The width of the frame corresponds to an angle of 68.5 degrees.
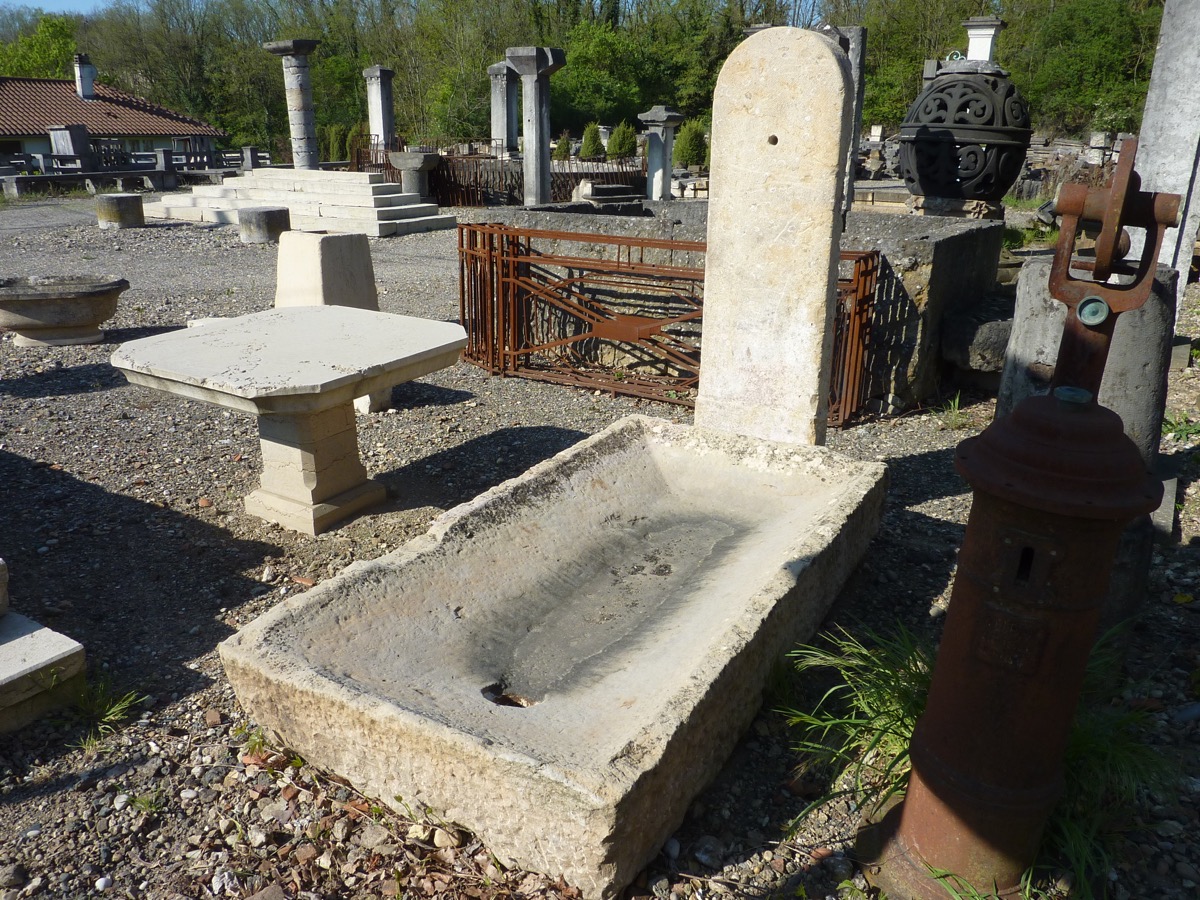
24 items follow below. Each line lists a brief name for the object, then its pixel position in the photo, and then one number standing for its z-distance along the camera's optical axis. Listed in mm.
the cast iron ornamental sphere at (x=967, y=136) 8078
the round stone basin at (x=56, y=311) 6992
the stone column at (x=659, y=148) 15648
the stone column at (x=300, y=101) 16219
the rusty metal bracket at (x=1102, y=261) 1735
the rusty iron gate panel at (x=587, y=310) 6031
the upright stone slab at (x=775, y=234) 3729
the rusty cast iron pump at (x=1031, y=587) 1723
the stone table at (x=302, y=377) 3568
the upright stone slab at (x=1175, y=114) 5793
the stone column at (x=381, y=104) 19625
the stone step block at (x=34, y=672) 2598
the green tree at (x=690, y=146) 22453
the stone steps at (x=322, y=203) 14250
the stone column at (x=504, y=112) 18203
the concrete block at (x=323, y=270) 5348
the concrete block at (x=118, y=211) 13586
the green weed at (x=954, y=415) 5387
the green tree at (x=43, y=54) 41156
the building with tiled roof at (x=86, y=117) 28891
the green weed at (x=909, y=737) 2156
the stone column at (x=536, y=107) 14164
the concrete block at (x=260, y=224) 12672
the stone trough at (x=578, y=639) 2037
